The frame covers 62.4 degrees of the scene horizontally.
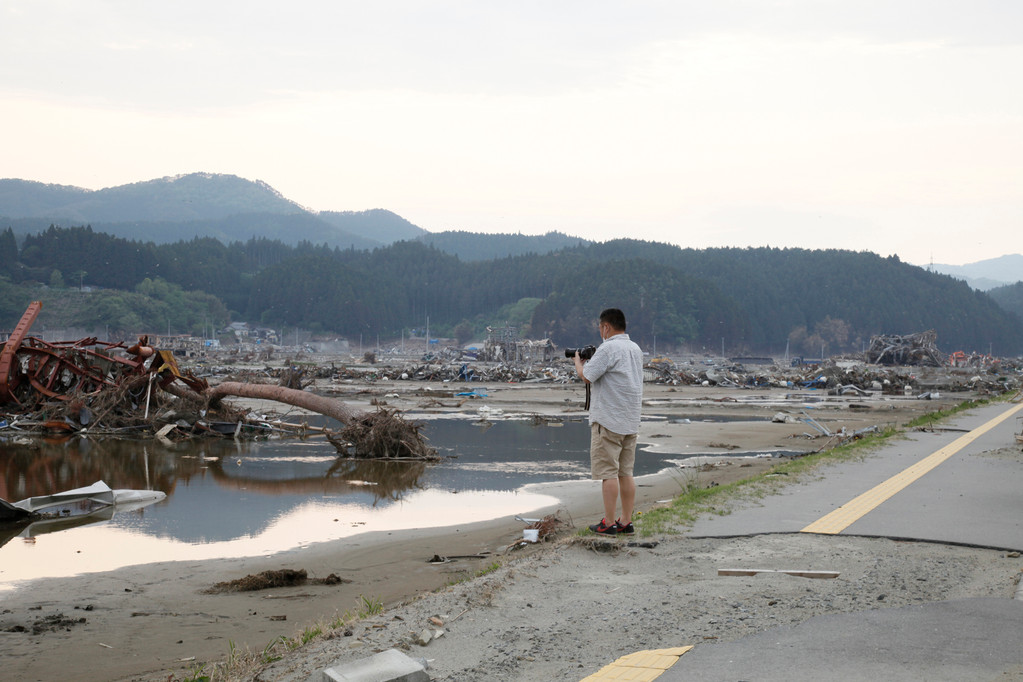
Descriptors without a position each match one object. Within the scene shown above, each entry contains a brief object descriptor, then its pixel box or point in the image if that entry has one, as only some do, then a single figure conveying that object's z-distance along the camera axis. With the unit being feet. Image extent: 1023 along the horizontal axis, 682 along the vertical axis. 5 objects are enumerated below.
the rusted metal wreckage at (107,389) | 62.44
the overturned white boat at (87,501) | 33.04
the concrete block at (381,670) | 12.46
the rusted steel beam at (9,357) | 63.87
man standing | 22.98
